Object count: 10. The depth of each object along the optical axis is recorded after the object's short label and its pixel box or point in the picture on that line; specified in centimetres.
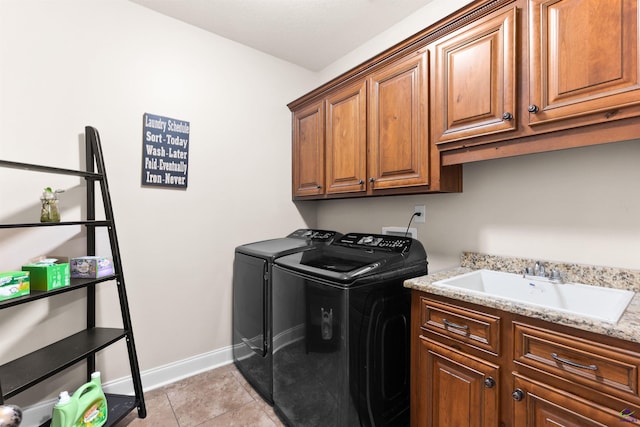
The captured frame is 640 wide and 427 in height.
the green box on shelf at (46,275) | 140
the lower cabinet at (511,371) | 88
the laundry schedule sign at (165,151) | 198
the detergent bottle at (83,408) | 134
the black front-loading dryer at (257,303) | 189
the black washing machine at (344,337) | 135
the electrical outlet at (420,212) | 201
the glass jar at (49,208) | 150
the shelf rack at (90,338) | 134
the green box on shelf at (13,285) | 124
